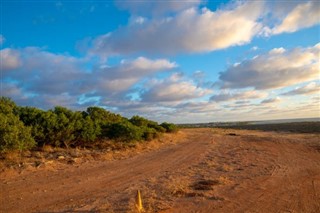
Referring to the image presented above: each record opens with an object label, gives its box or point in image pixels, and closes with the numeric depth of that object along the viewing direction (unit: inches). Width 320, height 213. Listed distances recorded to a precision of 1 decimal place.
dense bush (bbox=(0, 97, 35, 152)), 316.0
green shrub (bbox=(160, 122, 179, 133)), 889.2
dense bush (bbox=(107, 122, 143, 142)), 514.2
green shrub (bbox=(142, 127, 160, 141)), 597.5
